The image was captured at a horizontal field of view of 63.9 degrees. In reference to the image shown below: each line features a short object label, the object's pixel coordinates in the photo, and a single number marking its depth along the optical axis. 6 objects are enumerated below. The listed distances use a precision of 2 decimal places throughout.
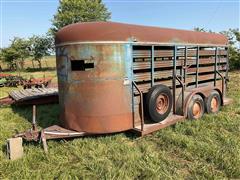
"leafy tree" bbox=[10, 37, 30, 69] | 25.78
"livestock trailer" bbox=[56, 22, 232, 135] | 3.65
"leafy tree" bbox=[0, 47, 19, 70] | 25.15
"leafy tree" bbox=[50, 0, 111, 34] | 29.96
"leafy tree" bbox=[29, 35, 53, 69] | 27.32
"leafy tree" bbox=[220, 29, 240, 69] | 15.33
